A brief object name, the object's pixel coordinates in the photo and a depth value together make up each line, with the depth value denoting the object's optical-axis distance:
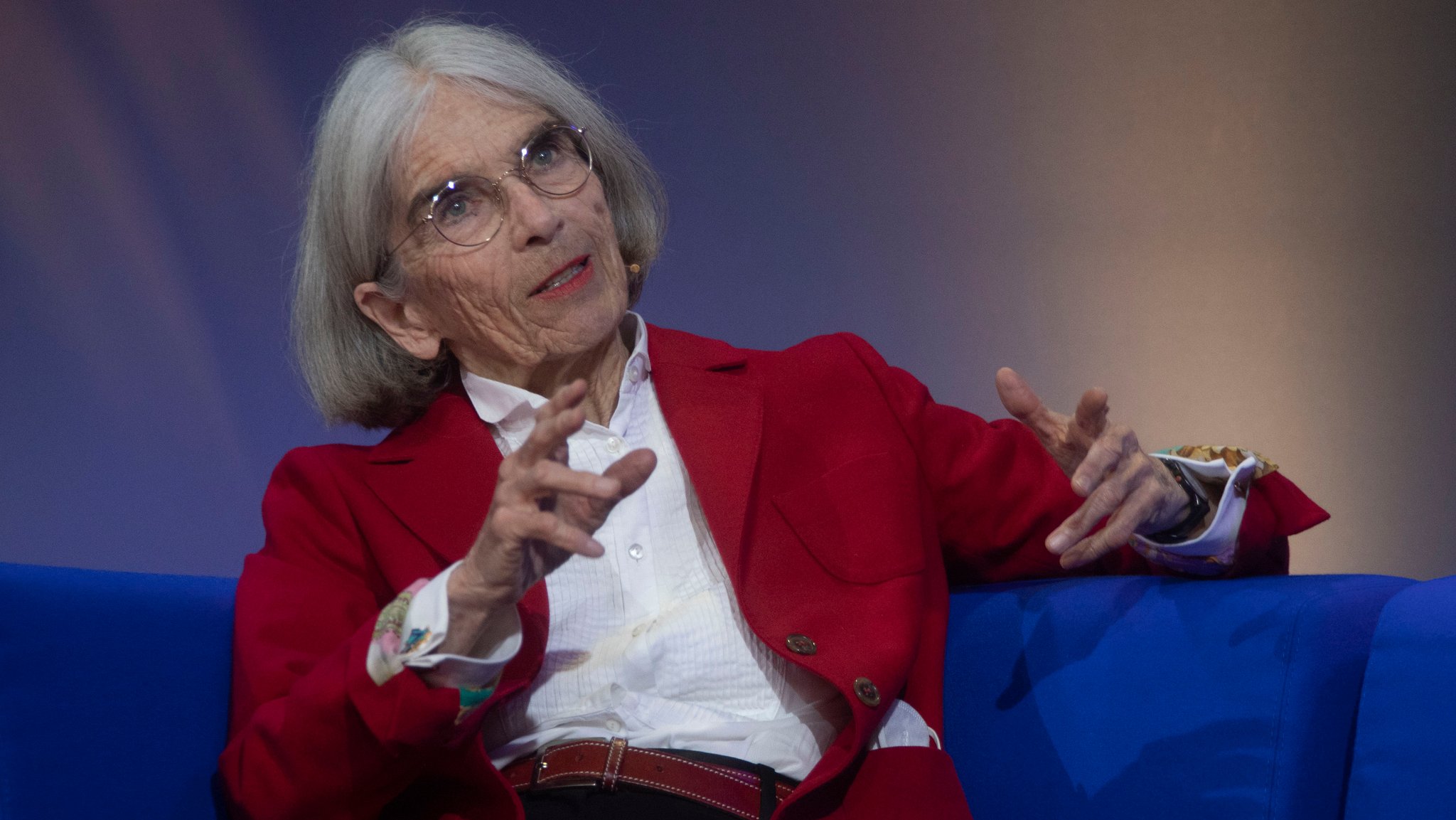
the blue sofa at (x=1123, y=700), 4.20
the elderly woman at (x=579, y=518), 4.25
